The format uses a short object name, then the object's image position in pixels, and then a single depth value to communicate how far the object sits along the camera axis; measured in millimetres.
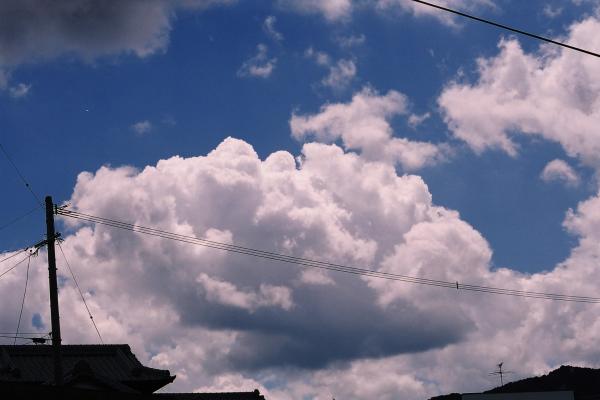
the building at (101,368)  45938
